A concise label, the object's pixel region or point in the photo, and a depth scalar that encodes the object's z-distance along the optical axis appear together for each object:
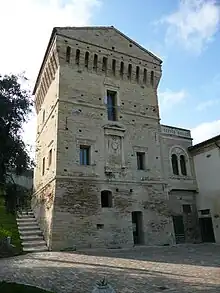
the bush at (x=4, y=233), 16.80
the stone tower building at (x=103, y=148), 17.20
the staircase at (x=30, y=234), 16.16
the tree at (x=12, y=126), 11.55
